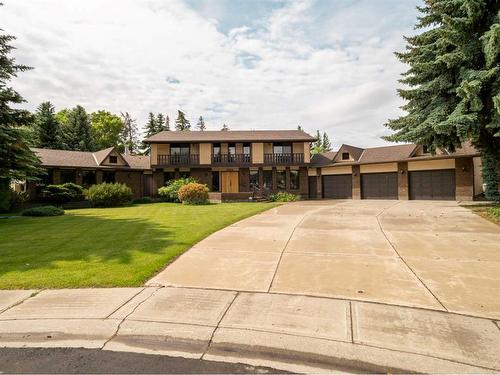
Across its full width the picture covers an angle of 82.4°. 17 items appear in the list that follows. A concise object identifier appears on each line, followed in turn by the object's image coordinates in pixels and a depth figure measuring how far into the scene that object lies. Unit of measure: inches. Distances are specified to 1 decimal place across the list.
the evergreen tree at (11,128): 571.5
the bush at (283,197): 1065.7
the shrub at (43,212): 698.2
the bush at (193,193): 941.4
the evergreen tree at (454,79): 523.2
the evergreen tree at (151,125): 2256.4
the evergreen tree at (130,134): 2836.9
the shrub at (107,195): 898.1
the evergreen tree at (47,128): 1485.0
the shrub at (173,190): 1041.5
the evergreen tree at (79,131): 1691.7
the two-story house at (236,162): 1157.1
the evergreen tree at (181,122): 2439.7
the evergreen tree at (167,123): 2343.8
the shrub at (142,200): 1094.4
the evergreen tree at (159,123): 2267.5
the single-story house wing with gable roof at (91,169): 1005.8
